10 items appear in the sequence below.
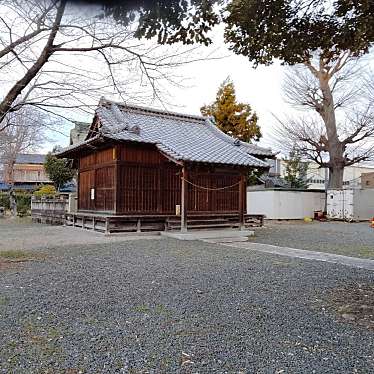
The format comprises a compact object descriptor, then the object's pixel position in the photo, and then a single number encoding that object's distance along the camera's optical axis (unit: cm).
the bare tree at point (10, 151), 1953
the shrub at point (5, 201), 2621
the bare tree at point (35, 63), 550
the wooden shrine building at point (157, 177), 1223
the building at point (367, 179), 3550
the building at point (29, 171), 4147
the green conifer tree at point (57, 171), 2659
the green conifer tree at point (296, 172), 2589
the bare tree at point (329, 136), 2230
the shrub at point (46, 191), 2459
